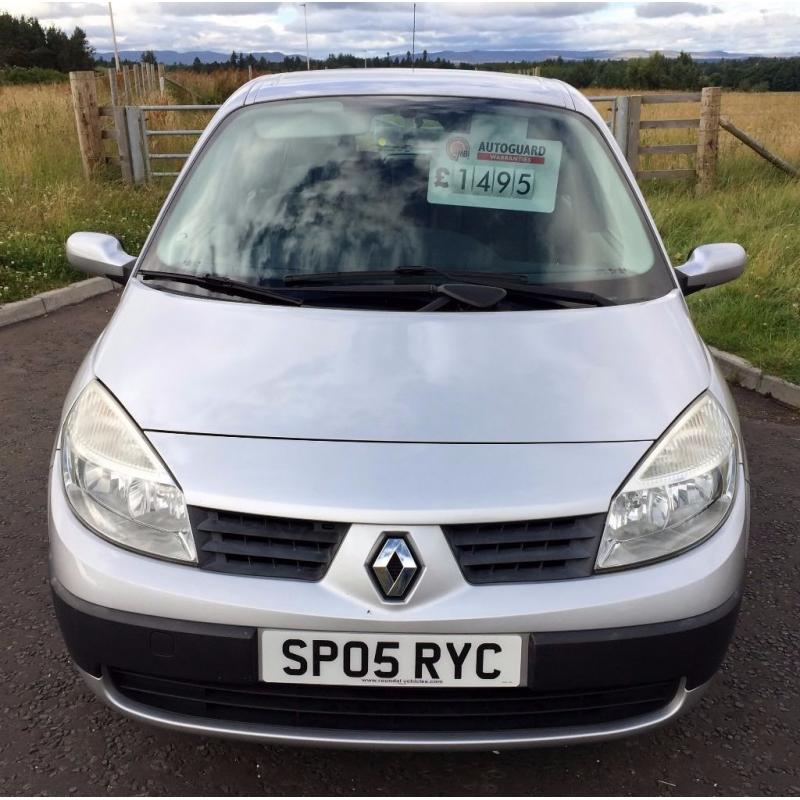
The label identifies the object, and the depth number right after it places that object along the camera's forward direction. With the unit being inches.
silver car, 65.6
